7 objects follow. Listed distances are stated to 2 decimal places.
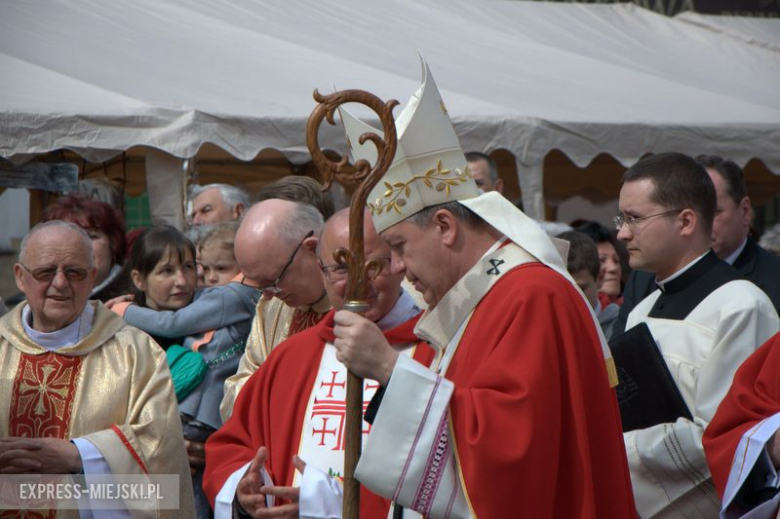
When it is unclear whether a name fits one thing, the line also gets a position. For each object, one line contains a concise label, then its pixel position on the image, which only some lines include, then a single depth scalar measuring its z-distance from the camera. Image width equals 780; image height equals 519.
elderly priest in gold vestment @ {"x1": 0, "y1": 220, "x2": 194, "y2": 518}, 8.01
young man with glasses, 7.40
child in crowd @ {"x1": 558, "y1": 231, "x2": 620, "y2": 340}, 10.72
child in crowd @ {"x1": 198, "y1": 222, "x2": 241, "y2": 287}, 10.40
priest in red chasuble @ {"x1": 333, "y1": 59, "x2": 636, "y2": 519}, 5.38
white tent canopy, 13.76
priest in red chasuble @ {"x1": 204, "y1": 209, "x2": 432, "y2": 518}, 6.84
